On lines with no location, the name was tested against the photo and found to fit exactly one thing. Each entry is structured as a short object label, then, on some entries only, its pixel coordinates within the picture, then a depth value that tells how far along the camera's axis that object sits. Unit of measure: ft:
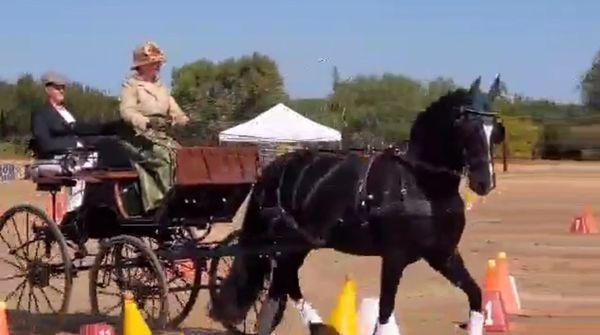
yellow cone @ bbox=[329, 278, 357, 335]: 29.78
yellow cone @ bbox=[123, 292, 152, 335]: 25.82
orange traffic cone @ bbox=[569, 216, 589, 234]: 70.74
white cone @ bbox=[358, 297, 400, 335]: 29.76
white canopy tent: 118.21
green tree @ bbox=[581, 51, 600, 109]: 191.11
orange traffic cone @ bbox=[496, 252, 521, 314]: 38.56
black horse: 27.20
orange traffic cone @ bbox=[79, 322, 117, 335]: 26.94
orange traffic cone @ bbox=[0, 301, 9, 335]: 27.77
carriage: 31.73
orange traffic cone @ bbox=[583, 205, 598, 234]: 70.69
